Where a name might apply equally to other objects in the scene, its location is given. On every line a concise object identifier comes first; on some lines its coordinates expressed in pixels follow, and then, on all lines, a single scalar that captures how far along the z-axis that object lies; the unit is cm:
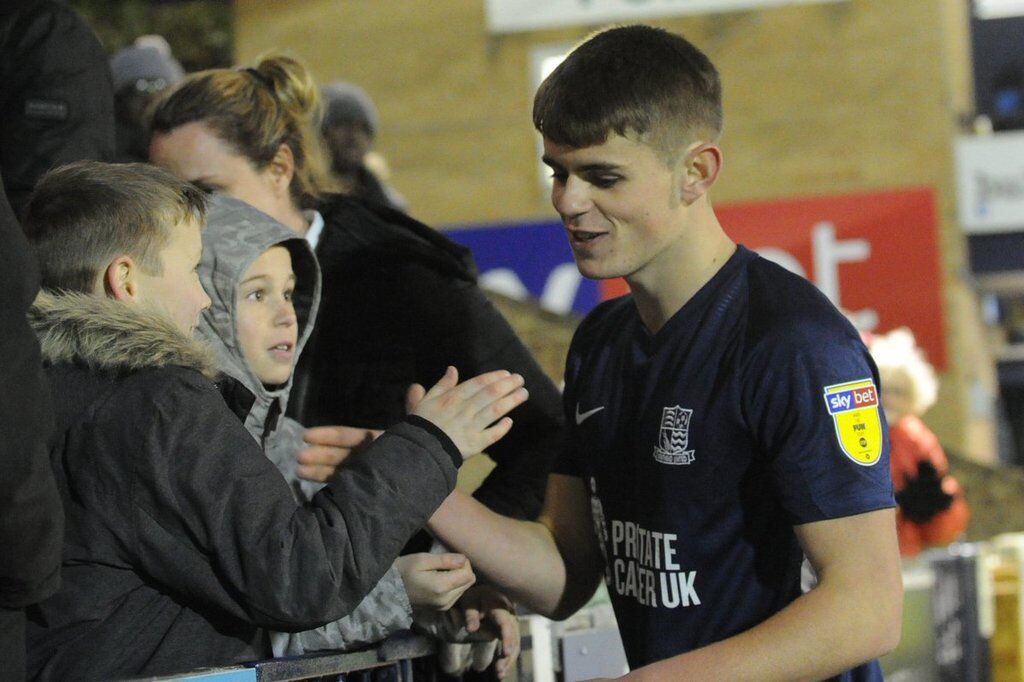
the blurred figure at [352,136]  666
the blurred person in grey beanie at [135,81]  589
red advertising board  1727
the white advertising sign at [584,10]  1753
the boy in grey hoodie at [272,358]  272
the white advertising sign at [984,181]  1850
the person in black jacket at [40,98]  396
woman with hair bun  350
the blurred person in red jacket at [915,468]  725
